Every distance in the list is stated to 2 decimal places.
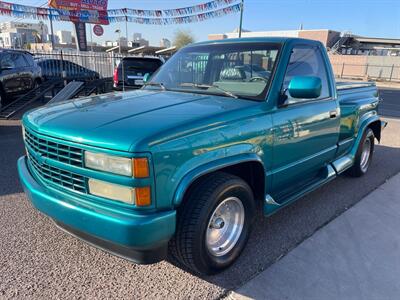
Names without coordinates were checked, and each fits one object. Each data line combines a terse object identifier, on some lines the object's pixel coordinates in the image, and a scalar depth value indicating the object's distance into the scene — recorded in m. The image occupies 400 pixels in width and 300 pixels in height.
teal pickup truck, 2.17
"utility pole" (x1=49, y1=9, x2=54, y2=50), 24.41
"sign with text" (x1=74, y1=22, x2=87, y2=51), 25.85
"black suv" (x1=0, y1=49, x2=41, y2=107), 9.55
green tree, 73.50
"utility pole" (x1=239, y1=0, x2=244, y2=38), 19.83
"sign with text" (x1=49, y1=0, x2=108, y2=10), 25.13
